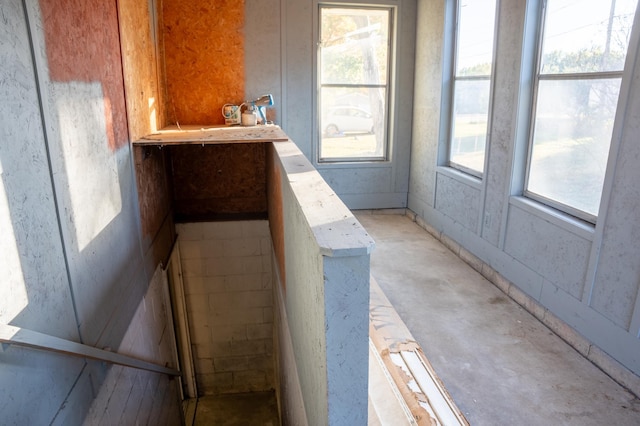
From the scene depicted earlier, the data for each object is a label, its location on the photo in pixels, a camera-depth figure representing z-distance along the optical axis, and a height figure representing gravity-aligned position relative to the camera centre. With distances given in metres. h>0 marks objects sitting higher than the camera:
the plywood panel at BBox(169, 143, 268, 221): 4.65 -0.85
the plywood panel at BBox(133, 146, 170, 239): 3.27 -0.72
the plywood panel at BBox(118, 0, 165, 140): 3.11 +0.27
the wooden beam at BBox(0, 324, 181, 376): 1.28 -0.82
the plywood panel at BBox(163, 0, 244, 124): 4.91 +0.49
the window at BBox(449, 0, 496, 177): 4.17 +0.17
